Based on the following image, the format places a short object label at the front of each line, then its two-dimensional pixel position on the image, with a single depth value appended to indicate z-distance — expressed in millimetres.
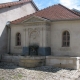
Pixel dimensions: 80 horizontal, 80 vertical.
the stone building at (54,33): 12044
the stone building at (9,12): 14087
